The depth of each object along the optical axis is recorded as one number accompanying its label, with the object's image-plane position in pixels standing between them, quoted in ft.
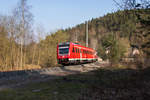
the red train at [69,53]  72.59
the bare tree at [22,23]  75.20
